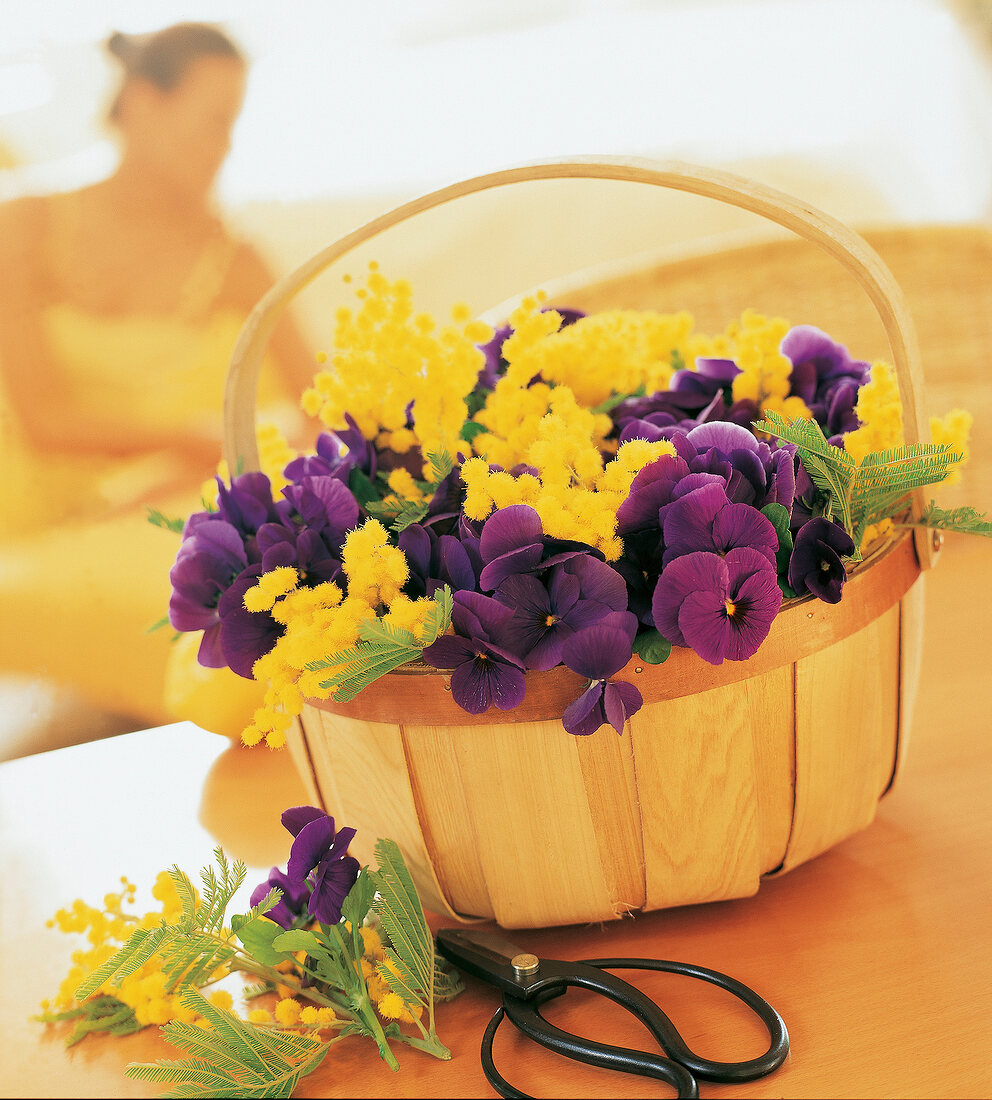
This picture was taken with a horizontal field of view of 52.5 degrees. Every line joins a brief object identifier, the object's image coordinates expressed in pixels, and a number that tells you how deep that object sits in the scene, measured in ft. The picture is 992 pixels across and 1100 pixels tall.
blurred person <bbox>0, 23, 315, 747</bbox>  5.02
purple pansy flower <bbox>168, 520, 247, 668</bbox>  1.85
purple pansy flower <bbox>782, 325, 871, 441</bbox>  2.12
